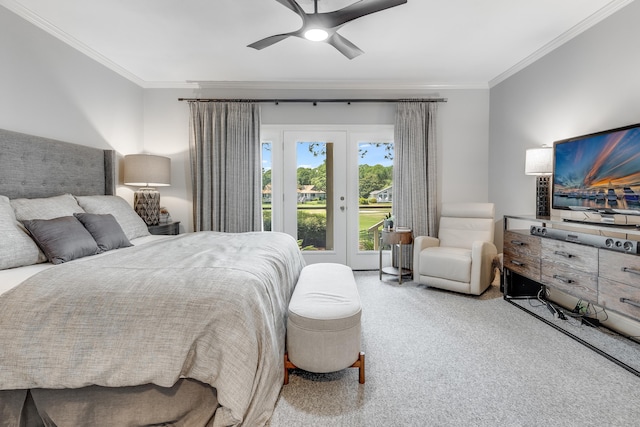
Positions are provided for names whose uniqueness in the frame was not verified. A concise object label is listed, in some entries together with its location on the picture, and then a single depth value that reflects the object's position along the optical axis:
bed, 1.33
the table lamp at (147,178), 3.69
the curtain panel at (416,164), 4.39
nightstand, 3.70
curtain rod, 4.36
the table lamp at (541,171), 3.19
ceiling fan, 2.10
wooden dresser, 2.05
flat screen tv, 2.36
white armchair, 3.39
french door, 4.56
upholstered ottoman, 1.75
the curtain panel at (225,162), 4.30
